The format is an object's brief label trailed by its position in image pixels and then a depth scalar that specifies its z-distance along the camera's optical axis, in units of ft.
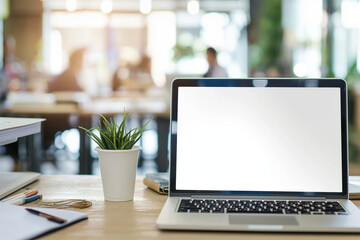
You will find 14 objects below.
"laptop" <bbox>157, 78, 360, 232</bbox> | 2.97
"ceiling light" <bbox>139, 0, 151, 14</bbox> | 30.66
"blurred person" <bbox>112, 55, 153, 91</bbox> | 26.91
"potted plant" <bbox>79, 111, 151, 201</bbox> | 3.03
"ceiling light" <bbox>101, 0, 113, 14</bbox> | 31.19
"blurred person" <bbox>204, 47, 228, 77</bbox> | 13.93
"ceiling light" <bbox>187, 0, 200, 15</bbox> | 27.10
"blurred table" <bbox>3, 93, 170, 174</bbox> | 10.91
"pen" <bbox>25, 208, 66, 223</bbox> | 2.51
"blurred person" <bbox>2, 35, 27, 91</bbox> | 20.67
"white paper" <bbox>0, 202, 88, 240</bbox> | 2.33
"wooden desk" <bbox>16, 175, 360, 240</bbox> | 2.38
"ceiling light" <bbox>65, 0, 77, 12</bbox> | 32.34
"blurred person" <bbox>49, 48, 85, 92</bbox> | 15.48
